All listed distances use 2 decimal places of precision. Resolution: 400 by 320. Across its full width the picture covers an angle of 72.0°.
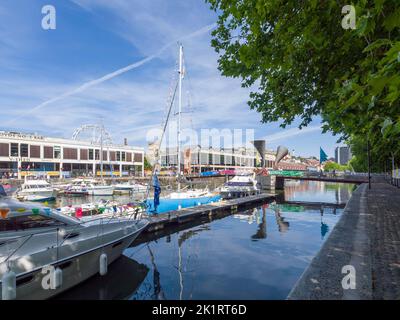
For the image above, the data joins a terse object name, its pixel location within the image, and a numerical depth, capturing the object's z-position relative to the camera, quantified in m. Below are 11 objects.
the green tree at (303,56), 3.42
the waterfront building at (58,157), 79.12
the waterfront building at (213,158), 135.43
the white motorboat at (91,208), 22.68
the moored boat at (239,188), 47.78
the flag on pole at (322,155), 70.75
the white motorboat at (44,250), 8.37
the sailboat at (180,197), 31.55
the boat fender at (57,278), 9.04
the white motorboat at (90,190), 52.28
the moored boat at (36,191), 42.81
